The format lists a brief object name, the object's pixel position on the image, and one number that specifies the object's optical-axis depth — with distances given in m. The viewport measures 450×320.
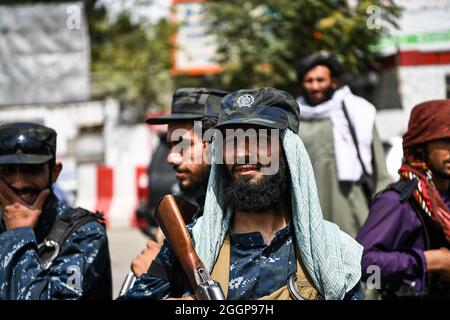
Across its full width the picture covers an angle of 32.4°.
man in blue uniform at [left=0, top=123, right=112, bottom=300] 3.03
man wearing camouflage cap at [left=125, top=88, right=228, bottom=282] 3.57
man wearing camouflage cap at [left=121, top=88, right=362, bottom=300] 2.54
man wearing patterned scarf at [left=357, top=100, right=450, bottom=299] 3.23
